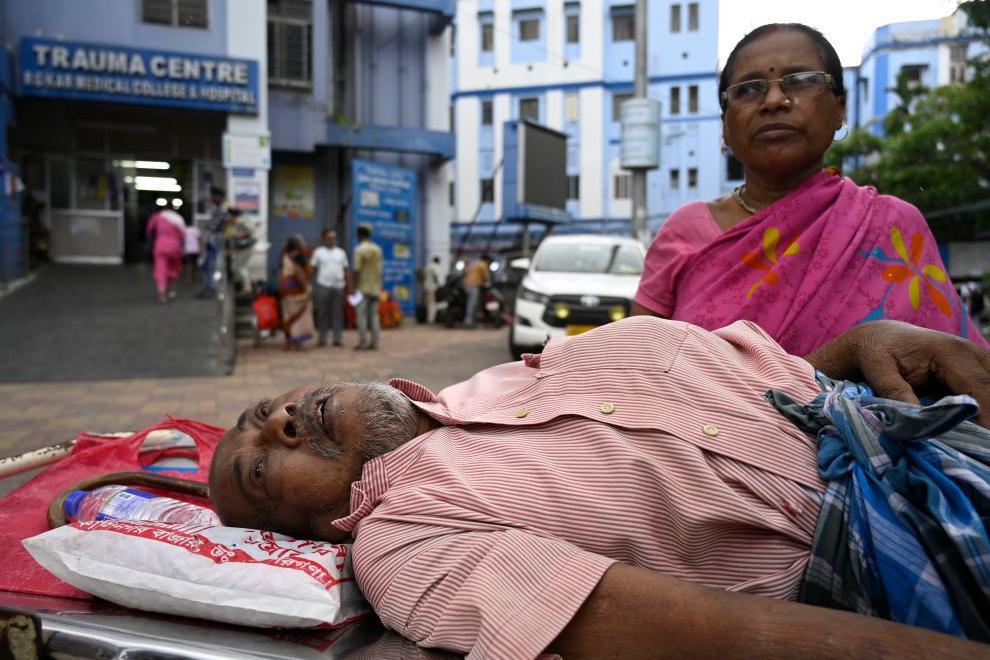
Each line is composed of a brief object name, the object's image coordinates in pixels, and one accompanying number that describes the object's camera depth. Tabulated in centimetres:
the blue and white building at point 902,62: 2452
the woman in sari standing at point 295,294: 1031
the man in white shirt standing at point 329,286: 1091
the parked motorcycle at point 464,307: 1628
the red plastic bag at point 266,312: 1043
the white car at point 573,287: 895
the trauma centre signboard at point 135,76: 1466
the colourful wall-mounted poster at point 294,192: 1861
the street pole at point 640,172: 1129
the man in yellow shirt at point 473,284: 1603
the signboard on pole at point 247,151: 1423
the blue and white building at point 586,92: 2911
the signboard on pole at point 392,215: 1814
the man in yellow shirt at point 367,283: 1132
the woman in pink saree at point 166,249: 1210
